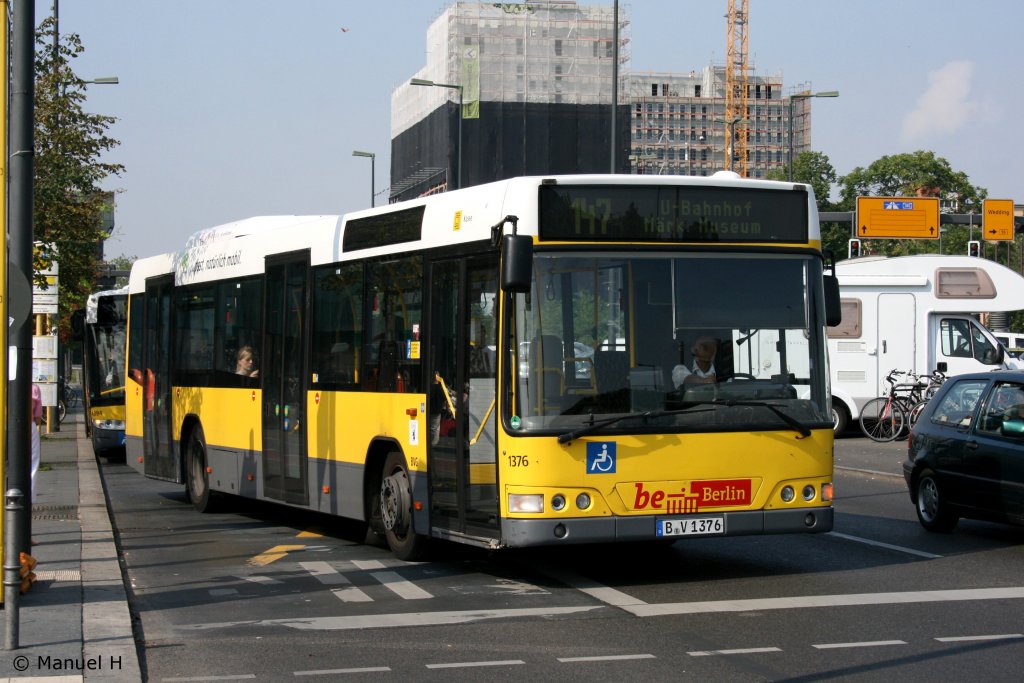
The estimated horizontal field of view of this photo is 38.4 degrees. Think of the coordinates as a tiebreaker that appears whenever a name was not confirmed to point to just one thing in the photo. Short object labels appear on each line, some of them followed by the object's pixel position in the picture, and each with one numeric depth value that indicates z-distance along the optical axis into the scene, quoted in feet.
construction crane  521.65
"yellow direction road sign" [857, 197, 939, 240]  160.15
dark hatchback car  42.11
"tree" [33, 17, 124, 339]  79.10
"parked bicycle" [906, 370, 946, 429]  91.03
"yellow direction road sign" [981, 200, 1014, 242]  164.55
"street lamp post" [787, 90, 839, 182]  160.23
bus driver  33.55
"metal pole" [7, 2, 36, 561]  32.86
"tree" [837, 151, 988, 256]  385.91
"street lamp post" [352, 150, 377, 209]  160.25
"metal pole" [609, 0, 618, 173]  101.35
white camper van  97.19
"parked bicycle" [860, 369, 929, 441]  92.17
